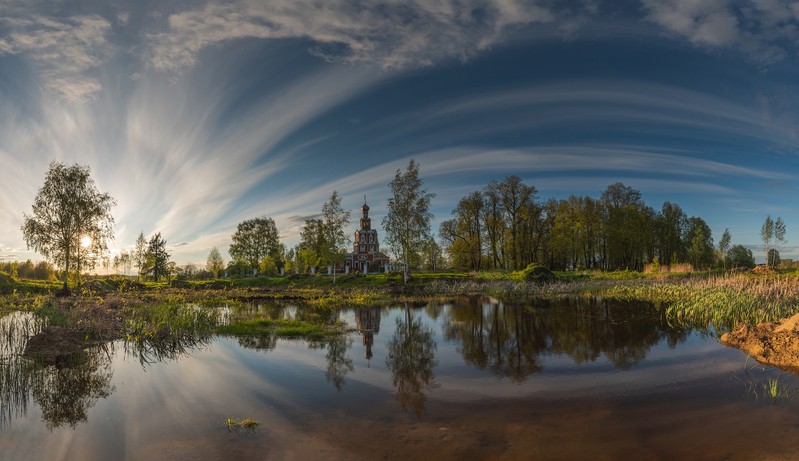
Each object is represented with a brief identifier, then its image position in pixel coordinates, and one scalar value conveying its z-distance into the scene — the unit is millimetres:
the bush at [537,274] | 41156
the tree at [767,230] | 78250
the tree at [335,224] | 59219
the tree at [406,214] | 48031
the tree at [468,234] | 62219
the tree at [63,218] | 37781
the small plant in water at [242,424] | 7262
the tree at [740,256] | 76750
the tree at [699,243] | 67000
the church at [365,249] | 81906
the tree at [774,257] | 70000
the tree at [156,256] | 67562
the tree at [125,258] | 95250
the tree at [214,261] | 89312
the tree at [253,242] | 77500
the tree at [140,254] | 75775
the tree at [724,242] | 79875
